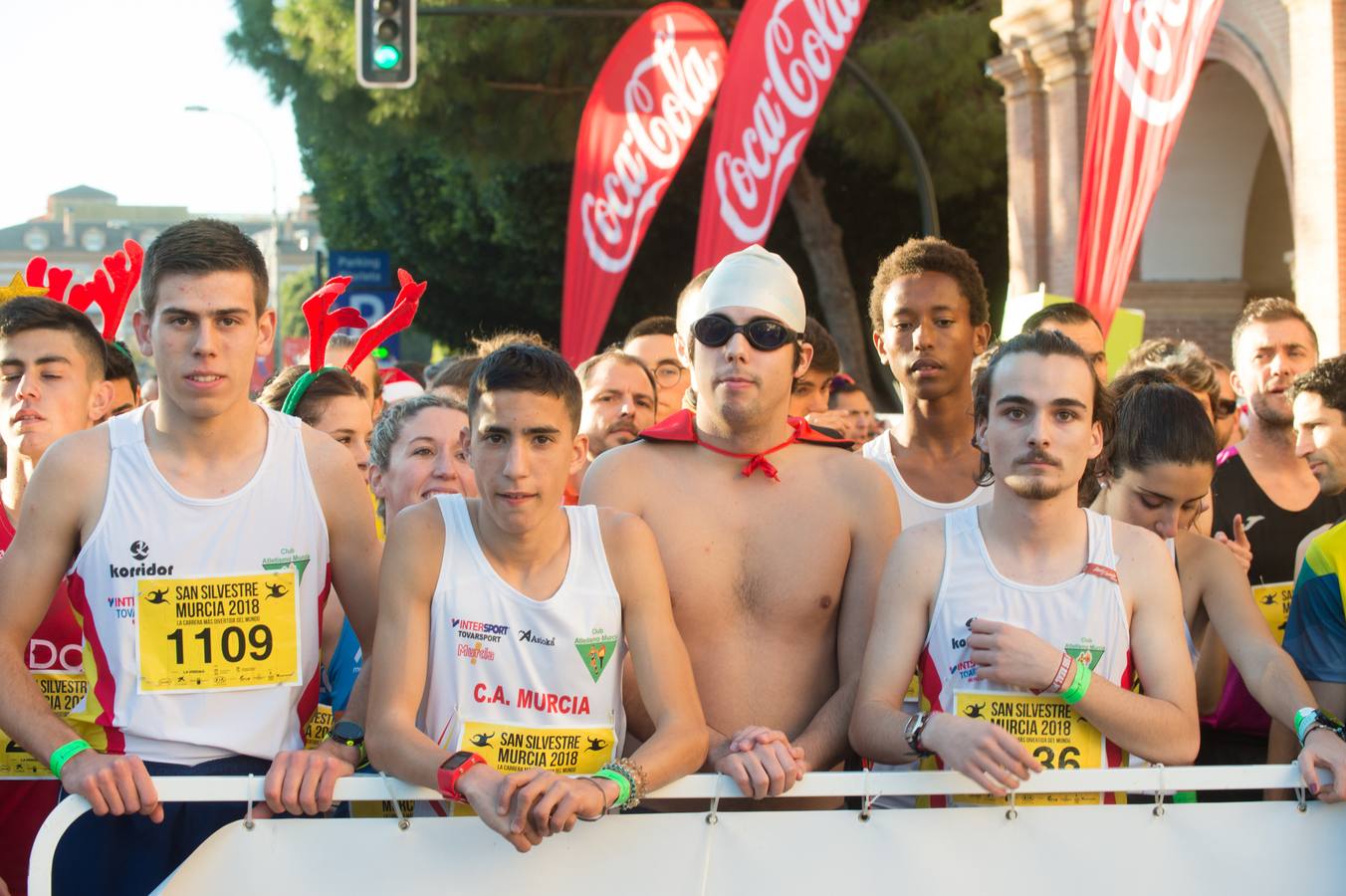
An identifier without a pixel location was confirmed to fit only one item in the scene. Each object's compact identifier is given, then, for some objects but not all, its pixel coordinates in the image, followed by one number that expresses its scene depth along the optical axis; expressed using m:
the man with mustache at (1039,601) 3.44
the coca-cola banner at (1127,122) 6.65
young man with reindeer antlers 4.13
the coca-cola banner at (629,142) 11.02
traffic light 12.52
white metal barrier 3.19
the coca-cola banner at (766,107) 9.35
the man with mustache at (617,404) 6.01
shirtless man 3.88
